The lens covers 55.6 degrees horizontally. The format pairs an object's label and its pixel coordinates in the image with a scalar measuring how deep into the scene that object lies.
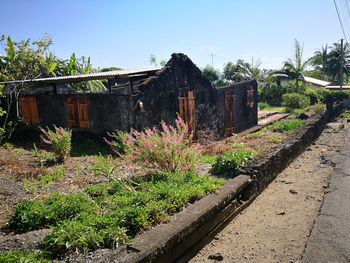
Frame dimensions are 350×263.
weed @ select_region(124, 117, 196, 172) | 6.76
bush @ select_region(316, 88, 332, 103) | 29.15
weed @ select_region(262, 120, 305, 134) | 13.01
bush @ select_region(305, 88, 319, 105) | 28.46
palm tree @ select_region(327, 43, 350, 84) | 44.25
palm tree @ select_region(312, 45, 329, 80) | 48.81
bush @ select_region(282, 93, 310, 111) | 26.34
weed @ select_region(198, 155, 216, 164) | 8.45
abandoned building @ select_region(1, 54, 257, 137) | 10.52
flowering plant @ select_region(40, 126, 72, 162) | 8.73
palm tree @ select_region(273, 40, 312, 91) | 29.19
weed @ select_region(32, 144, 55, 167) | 8.70
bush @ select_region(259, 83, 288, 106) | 31.06
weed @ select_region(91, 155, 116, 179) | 6.24
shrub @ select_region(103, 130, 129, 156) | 9.46
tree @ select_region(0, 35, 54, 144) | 10.72
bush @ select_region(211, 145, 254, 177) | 7.16
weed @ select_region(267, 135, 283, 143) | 10.83
